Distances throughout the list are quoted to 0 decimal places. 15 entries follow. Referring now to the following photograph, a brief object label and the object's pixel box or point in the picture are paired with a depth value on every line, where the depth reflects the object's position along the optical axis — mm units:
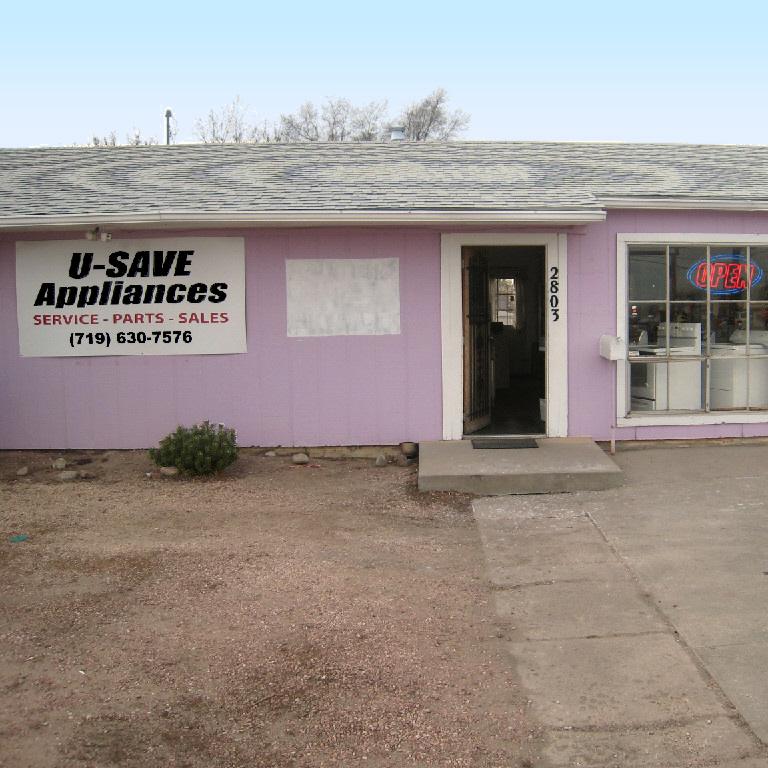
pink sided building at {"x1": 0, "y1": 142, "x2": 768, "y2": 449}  8969
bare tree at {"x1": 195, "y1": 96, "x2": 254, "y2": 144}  33781
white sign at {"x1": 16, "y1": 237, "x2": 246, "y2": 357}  8984
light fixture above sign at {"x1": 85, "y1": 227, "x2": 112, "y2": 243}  8688
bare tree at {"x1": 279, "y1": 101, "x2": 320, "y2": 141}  34594
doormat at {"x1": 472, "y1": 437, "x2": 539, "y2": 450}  8836
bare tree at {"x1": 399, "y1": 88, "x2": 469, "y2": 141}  35188
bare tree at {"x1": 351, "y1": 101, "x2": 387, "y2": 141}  34375
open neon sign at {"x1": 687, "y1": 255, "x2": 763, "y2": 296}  9156
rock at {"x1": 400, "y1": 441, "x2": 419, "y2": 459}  8992
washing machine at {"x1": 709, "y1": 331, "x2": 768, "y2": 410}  9352
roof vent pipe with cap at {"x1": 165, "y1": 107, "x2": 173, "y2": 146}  19244
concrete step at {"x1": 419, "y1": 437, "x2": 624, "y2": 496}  7609
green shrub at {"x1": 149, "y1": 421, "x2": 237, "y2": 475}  8188
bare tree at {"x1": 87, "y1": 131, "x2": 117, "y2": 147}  32609
